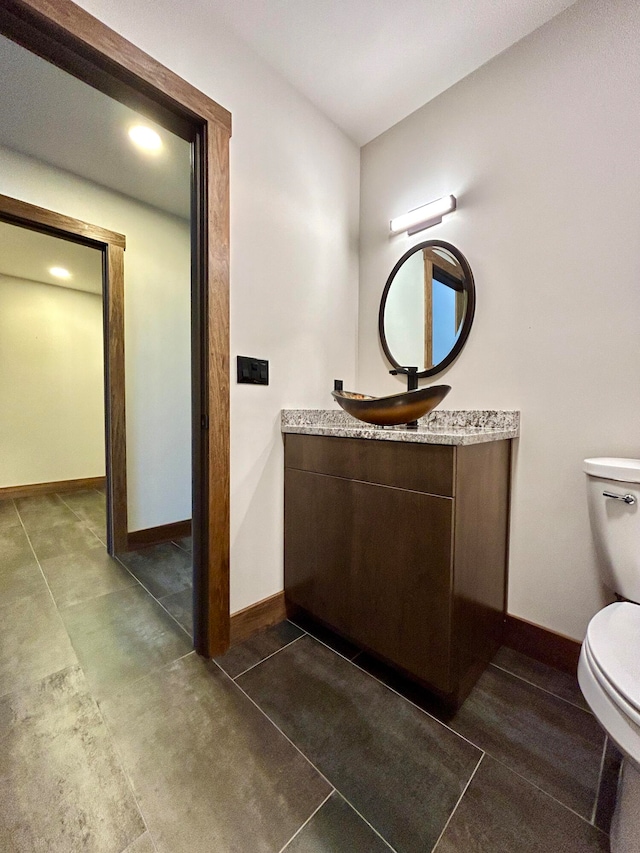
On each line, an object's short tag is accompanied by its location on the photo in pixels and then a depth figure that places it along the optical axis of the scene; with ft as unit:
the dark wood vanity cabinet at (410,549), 3.31
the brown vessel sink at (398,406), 3.80
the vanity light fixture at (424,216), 4.98
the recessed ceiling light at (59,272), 11.34
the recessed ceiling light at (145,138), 5.50
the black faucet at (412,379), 4.55
